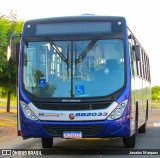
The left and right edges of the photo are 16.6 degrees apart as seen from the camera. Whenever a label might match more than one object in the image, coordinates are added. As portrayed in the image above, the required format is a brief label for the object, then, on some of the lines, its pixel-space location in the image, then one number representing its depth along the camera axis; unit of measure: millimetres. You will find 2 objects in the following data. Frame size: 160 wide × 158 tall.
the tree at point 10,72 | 33531
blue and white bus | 12750
